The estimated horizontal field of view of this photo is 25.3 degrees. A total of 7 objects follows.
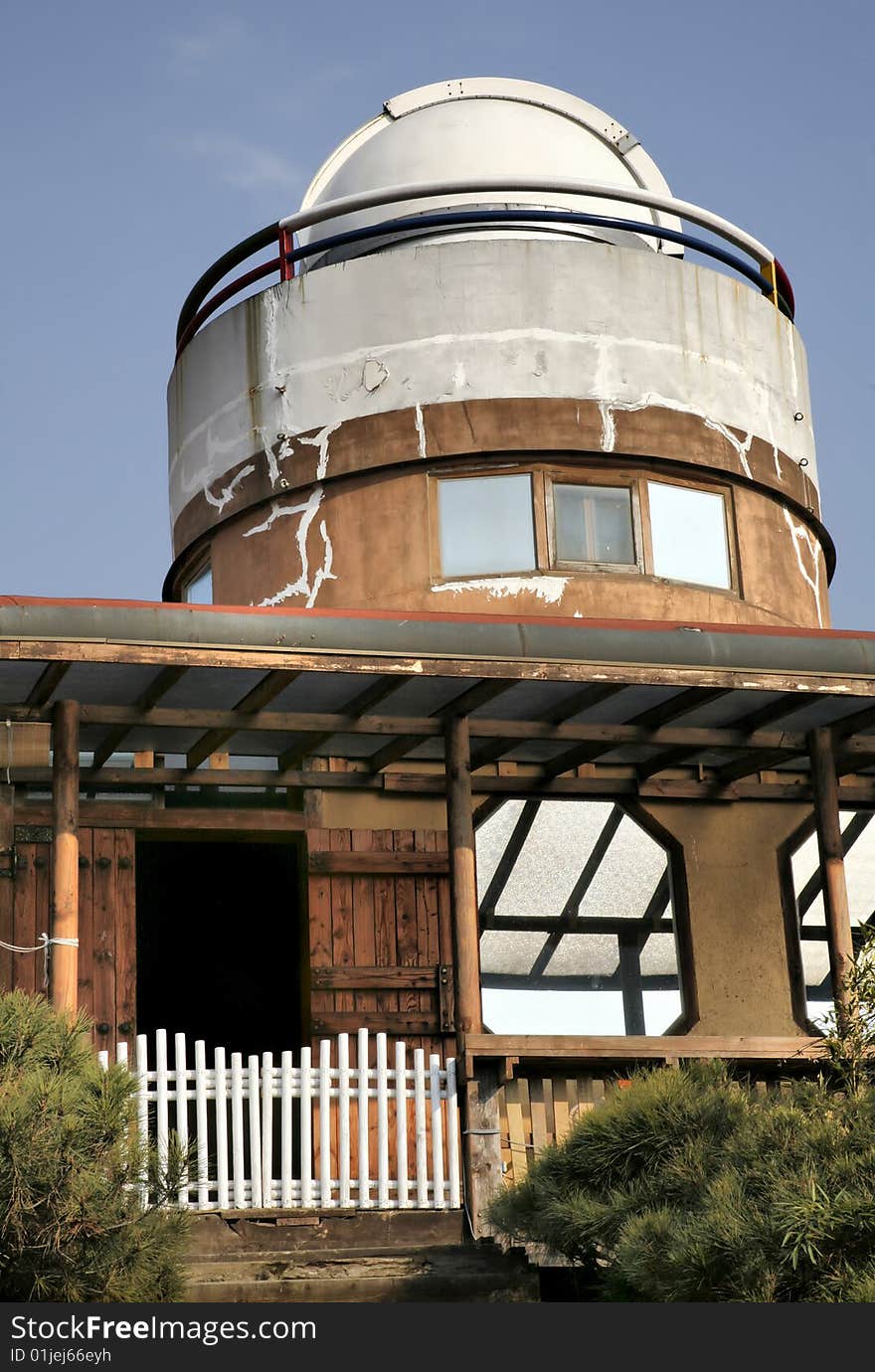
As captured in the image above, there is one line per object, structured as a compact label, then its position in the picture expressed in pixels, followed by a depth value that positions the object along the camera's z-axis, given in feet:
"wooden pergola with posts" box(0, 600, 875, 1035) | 36.17
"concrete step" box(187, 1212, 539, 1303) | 32.27
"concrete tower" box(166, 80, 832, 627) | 50.42
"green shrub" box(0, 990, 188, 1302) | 26.02
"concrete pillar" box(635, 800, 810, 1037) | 46.26
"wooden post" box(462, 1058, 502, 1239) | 35.70
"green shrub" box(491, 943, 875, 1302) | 25.07
